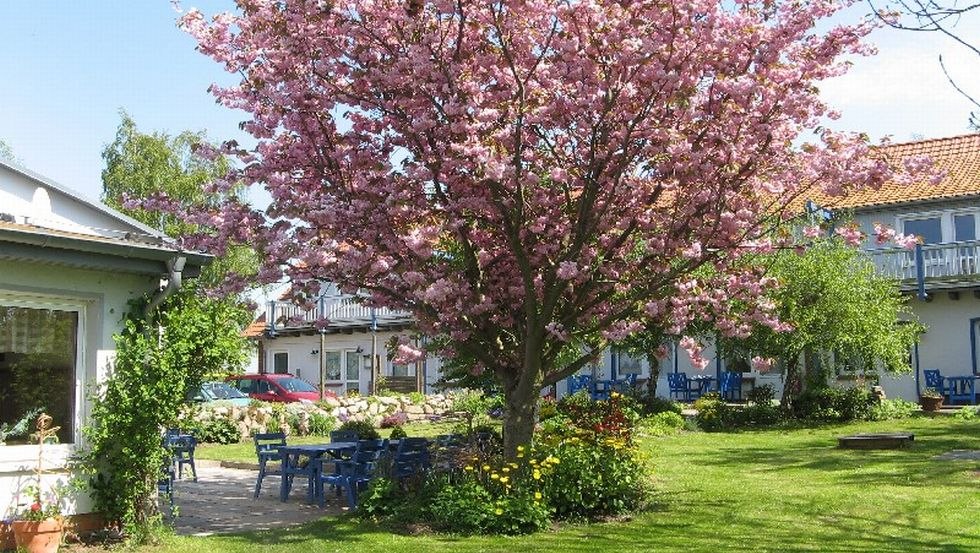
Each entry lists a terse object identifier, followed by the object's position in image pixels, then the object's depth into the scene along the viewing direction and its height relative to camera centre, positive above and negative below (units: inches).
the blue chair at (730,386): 1066.8 -16.4
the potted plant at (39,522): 323.6 -47.8
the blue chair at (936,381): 1018.1 -13.2
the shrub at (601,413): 489.1 -25.6
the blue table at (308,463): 490.3 -44.0
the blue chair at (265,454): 506.6 -40.1
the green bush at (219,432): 891.4 -50.6
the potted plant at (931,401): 919.7 -30.8
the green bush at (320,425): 926.4 -47.0
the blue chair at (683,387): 1123.9 -17.8
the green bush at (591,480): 434.3 -48.8
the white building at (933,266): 1026.1 +109.8
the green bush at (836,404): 887.1 -31.7
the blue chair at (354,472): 470.0 -47.4
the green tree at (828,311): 838.5 +51.0
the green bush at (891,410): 887.7 -38.3
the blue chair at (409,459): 468.4 -41.1
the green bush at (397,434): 545.7 -33.3
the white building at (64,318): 342.6 +23.0
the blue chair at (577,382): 1171.3 -11.1
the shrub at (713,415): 872.9 -40.3
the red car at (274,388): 1153.4 -14.1
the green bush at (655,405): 911.7 -31.9
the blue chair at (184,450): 568.4 -42.3
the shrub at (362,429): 577.9 -32.8
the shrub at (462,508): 403.9 -56.4
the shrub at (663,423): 827.2 -45.0
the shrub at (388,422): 935.7 -45.3
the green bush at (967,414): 857.5 -40.9
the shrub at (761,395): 946.1 -23.9
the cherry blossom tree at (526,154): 403.2 +96.7
